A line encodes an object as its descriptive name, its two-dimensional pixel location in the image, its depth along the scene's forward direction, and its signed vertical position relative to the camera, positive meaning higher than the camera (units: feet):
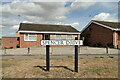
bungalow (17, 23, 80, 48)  62.95 +4.58
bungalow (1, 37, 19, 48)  65.77 -1.03
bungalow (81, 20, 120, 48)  61.52 +3.79
